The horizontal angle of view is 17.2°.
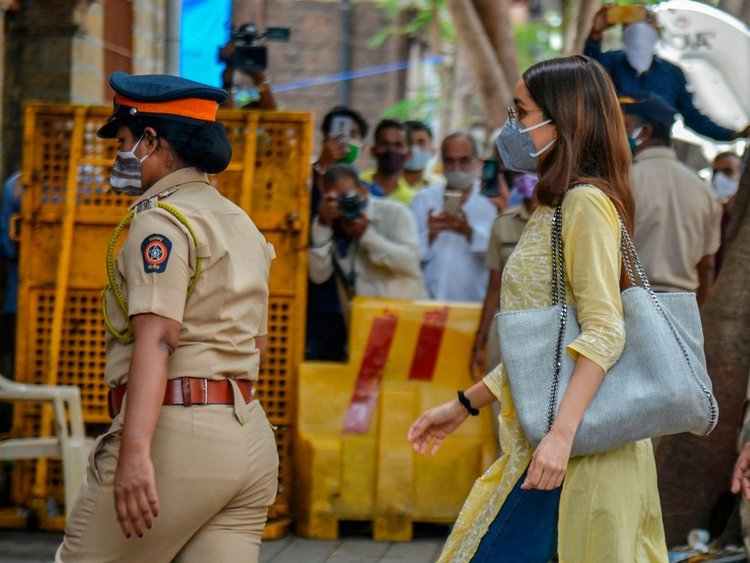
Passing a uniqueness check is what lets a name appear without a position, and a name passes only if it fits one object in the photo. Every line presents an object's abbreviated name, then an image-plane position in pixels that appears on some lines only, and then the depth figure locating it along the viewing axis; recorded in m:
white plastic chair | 11.90
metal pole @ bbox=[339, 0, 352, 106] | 50.44
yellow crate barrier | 12.81
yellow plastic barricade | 12.73
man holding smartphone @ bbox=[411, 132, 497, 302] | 14.64
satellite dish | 17.55
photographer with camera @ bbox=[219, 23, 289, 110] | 14.30
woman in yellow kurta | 5.75
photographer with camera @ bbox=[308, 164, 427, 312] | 13.37
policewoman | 5.93
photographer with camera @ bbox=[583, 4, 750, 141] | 13.63
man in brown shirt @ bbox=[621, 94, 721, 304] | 12.00
